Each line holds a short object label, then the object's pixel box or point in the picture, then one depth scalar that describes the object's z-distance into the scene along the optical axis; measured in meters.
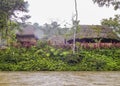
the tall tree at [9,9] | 29.42
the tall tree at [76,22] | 28.12
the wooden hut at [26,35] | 42.45
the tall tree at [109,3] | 29.98
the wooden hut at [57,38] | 47.44
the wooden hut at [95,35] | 31.80
